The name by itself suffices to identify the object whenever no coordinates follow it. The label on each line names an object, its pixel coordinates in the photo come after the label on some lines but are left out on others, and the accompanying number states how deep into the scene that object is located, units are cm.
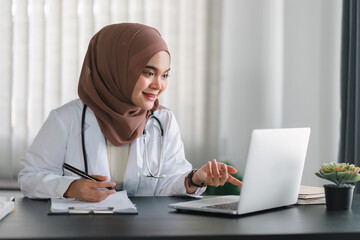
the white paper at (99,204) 128
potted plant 137
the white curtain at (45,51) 317
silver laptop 124
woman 171
